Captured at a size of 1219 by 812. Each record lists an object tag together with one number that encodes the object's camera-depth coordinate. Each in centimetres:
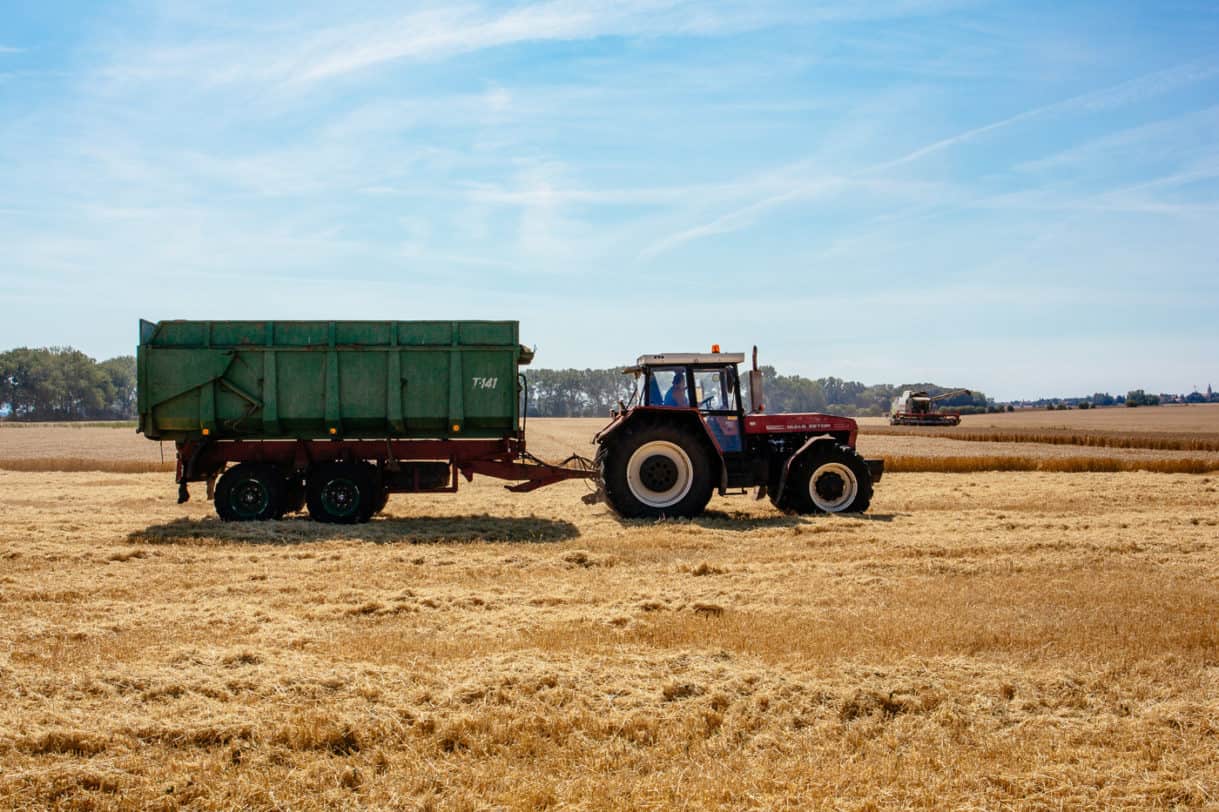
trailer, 1382
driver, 1420
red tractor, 1395
